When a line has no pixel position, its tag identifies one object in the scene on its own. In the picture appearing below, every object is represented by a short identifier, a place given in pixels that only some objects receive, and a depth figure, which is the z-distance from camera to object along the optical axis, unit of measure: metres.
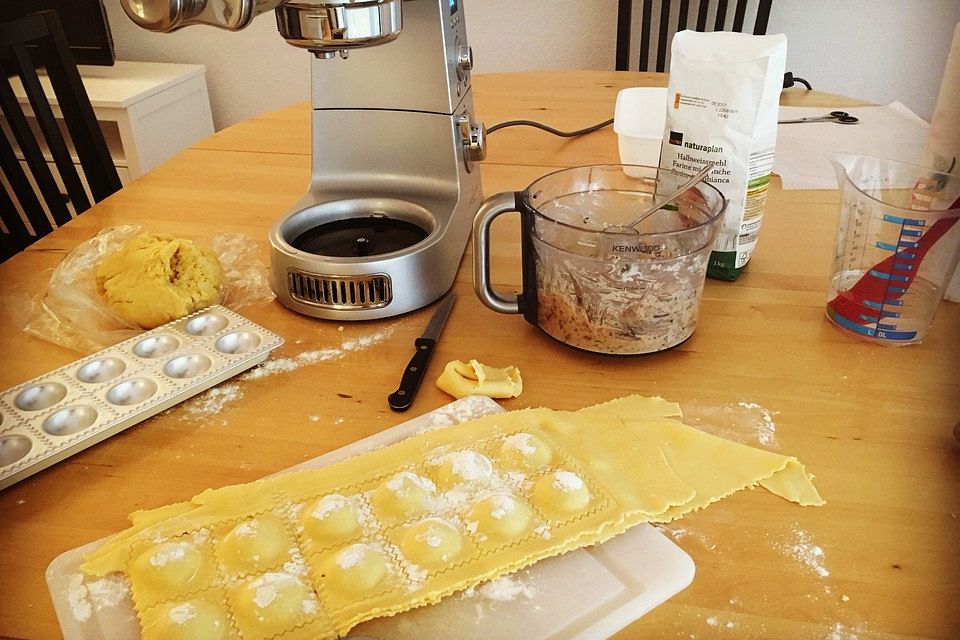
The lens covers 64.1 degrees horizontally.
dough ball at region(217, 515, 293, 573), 0.52
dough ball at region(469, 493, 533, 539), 0.54
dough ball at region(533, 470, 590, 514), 0.56
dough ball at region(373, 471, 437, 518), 0.56
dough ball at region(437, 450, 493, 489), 0.58
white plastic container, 1.10
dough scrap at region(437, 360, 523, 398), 0.70
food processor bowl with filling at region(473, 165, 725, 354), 0.70
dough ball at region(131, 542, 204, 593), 0.50
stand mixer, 0.81
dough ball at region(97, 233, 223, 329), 0.78
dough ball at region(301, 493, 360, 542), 0.54
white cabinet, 2.09
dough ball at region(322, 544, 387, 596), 0.50
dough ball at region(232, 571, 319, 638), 0.47
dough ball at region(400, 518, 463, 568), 0.52
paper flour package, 0.74
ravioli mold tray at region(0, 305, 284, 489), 0.63
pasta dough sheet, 0.49
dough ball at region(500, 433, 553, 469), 0.60
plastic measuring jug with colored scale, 0.73
